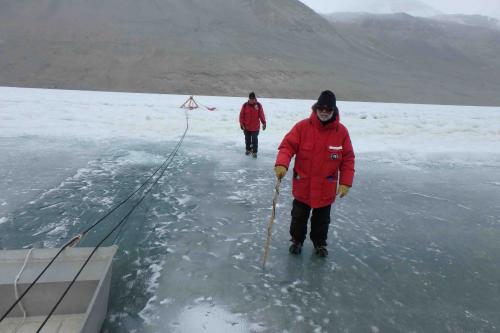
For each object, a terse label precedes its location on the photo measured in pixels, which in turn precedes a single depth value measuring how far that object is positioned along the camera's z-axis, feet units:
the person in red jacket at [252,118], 29.40
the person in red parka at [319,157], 11.96
